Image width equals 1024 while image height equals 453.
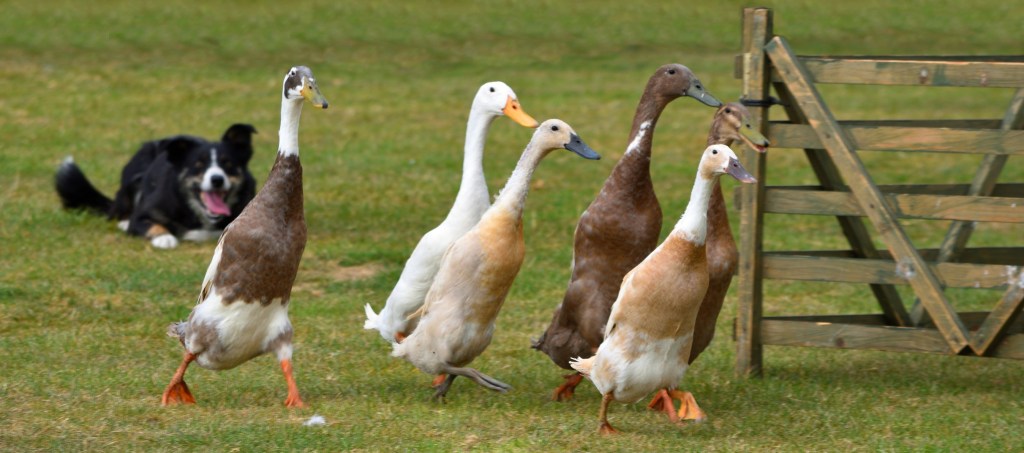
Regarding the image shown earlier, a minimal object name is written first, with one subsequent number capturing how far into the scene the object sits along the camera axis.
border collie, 23.83
